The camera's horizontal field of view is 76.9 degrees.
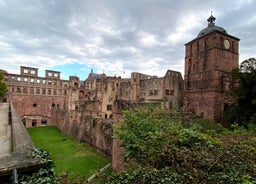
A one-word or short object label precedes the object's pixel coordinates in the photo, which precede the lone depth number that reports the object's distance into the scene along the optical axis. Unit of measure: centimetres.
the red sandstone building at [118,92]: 1898
